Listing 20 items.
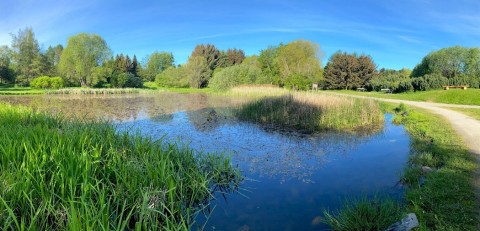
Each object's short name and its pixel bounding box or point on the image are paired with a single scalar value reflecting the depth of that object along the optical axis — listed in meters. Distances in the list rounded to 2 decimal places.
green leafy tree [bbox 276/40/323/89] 38.41
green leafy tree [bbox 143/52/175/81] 81.38
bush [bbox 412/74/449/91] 31.03
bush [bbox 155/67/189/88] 60.38
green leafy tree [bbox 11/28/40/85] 49.31
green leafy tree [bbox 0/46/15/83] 48.64
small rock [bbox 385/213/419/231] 3.48
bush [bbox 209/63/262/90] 40.06
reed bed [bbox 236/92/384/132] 12.96
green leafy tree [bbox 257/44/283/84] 39.31
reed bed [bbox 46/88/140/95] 38.09
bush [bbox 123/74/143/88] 55.17
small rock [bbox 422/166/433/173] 6.15
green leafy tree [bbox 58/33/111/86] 50.91
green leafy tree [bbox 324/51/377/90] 49.38
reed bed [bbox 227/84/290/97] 27.09
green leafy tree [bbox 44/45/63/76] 53.67
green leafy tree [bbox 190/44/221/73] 73.00
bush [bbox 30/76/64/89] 44.81
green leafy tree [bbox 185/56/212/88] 58.44
